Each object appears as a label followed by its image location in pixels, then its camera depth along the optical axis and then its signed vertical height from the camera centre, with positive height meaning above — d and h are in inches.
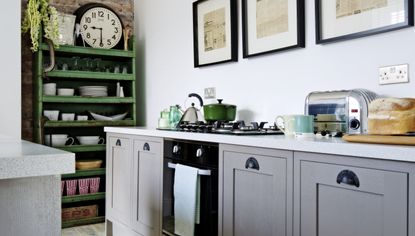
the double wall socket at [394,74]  70.7 +8.3
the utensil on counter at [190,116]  110.5 +0.4
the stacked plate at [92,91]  152.8 +10.7
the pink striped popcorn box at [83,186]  148.3 -26.9
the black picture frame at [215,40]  112.1 +25.9
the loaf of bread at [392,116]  58.2 +0.3
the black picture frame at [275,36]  91.0 +21.0
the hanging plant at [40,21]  135.7 +35.0
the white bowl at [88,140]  152.1 -9.1
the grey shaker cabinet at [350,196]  46.8 -10.8
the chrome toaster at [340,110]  71.7 +1.5
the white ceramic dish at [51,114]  144.3 +1.3
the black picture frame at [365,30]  69.2 +17.8
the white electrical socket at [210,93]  122.7 +8.1
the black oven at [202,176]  82.1 -13.3
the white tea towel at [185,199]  86.8 -19.3
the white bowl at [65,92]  147.3 +10.0
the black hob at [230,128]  82.3 -2.6
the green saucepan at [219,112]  103.2 +1.5
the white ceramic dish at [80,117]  151.9 +0.1
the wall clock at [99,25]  151.6 +37.6
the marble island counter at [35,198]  39.8 -9.0
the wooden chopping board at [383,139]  48.7 -2.9
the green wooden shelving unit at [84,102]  142.5 +6.2
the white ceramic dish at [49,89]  144.7 +10.8
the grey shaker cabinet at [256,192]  63.4 -13.5
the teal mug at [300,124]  70.6 -1.2
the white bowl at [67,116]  147.8 +0.5
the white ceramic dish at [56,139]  144.4 -8.3
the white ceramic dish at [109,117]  155.5 +0.2
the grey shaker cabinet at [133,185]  103.0 -20.3
